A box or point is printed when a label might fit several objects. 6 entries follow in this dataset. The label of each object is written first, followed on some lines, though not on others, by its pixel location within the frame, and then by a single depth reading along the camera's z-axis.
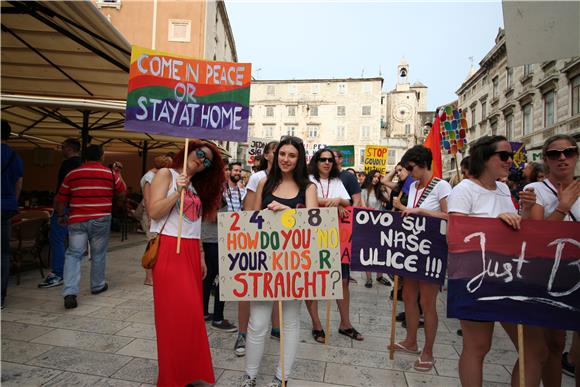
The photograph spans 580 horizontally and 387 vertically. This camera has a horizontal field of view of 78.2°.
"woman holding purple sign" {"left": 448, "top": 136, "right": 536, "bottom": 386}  2.30
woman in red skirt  2.59
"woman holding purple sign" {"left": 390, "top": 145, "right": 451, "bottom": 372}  3.25
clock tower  58.95
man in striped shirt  4.55
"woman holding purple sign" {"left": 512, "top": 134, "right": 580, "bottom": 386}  2.27
